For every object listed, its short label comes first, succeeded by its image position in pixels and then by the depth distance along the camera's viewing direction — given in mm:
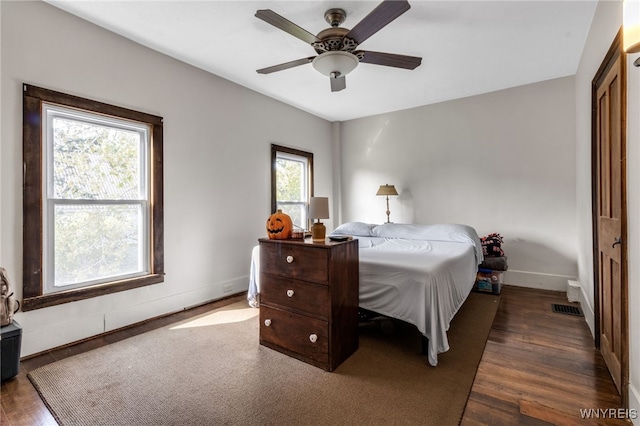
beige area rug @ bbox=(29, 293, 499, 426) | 1660
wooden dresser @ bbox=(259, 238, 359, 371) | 2078
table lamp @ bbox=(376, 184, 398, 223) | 4844
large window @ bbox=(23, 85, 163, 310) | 2342
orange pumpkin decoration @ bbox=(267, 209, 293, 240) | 2373
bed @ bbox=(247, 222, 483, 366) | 2150
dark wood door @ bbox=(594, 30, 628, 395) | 1721
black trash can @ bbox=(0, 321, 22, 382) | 1945
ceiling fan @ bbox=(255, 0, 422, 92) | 2020
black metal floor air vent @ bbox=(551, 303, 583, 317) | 3092
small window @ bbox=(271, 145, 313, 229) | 4559
